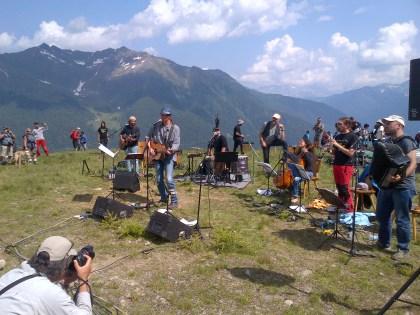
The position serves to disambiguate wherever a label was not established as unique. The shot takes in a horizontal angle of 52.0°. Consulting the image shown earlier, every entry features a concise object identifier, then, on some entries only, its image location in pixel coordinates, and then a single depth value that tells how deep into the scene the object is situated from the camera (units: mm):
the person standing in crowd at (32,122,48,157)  23281
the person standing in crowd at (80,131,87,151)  30998
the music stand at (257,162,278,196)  11695
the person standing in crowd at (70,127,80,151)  29988
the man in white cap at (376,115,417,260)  6973
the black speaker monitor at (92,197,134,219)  9195
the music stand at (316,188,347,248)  7738
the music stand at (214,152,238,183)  13375
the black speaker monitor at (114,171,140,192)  11641
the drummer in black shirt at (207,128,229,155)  14578
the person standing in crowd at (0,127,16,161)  21234
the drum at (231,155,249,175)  14609
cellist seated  11023
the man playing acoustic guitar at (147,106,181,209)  9906
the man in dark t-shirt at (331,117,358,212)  8906
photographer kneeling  3104
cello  11748
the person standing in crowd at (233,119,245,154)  20531
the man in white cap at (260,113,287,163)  14500
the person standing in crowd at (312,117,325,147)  25594
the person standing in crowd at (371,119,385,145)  21952
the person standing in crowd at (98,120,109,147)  23169
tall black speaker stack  5191
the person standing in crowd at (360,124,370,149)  24541
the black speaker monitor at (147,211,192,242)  7863
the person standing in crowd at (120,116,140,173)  13531
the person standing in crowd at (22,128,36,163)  21844
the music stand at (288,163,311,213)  9945
